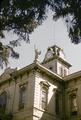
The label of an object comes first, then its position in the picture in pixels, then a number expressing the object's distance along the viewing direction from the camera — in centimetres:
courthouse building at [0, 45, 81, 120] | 2288
